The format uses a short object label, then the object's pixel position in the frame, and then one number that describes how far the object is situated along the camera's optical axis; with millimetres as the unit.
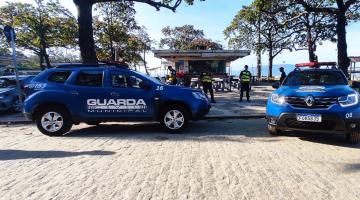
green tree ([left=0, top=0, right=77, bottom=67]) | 31297
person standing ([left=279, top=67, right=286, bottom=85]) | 16667
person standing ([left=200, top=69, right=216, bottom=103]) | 14500
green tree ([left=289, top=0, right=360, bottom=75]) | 15633
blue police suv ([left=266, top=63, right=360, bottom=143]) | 6246
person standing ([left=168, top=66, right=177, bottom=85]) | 16984
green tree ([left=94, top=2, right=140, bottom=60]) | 33850
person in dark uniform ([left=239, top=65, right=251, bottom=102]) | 14539
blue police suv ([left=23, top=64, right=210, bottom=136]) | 7982
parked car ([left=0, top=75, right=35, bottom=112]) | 12435
